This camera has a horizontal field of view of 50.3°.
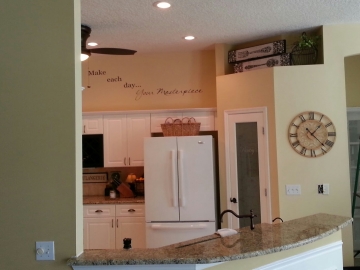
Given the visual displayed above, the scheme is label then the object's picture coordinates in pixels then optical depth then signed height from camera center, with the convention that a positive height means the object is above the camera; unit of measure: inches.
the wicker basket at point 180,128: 194.9 +14.3
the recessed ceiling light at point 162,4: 142.2 +56.9
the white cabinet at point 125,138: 213.0 +10.6
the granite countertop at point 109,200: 202.2 -22.7
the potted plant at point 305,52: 182.4 +49.2
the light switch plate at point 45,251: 86.2 -20.7
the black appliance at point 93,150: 214.1 +4.6
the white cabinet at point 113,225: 201.8 -35.6
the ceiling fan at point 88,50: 159.9 +45.6
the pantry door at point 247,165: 184.5 -5.2
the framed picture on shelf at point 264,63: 185.3 +45.8
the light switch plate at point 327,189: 175.5 -16.7
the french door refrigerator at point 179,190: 187.3 -16.5
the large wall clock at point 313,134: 175.9 +8.7
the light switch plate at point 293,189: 177.2 -16.5
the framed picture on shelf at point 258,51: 187.9 +52.3
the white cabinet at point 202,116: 208.5 +21.5
